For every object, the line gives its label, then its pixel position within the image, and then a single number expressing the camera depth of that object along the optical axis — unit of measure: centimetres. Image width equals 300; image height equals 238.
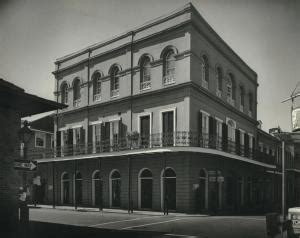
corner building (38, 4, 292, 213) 2002
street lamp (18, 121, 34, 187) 993
